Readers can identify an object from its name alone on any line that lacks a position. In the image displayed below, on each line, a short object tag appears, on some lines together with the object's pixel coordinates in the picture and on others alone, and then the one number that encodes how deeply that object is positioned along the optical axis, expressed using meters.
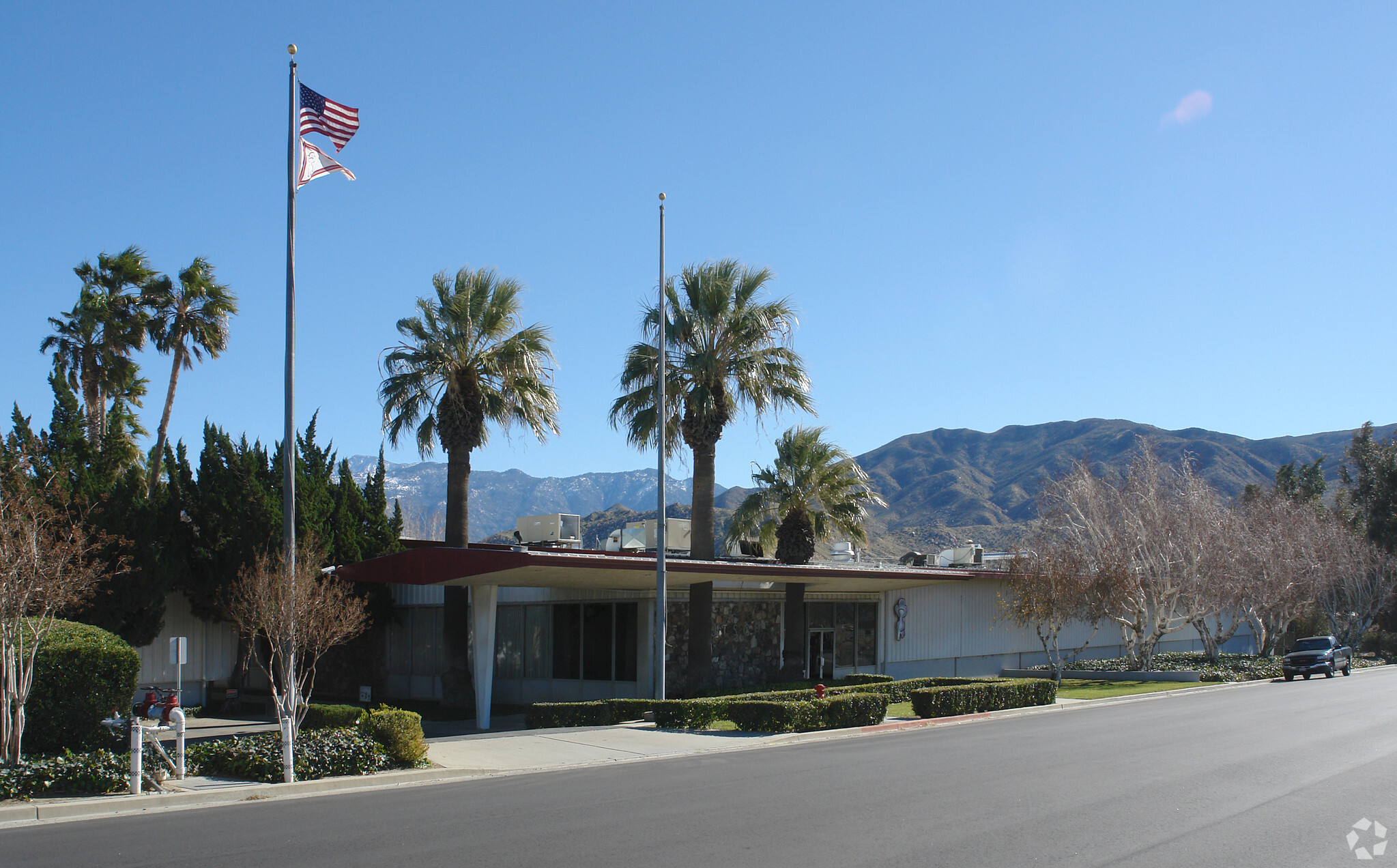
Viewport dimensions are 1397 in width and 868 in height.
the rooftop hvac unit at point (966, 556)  46.47
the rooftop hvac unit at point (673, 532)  34.22
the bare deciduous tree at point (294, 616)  14.80
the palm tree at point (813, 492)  31.75
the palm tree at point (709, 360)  27.12
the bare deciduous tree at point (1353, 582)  54.48
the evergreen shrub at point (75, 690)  13.75
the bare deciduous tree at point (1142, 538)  37.84
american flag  17.88
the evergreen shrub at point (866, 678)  28.25
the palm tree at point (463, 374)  25.92
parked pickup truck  39.31
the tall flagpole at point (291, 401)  16.48
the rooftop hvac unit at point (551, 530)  31.56
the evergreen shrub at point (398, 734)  14.83
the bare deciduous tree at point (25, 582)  12.46
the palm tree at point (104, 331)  32.66
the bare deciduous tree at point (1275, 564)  45.53
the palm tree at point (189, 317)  34.03
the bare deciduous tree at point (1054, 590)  33.59
